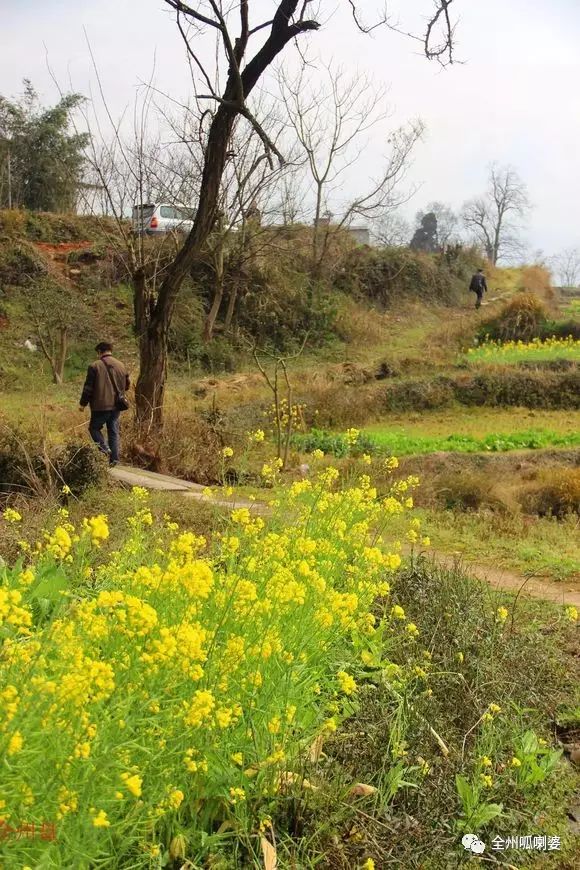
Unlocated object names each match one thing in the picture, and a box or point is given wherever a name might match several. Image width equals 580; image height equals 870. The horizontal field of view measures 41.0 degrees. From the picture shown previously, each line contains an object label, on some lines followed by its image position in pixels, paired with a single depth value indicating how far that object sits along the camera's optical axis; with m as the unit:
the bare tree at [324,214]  29.52
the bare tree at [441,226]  51.12
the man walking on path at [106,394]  9.95
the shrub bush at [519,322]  27.62
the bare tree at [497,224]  57.16
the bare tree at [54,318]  21.87
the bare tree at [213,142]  9.19
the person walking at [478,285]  32.41
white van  22.92
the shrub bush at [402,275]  32.69
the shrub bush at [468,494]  10.19
